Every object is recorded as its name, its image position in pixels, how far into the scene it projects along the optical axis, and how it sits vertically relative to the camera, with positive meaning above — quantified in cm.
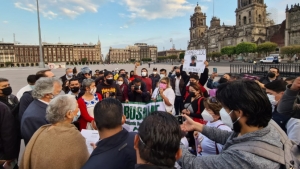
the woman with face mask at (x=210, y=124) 235 -67
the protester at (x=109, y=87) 498 -40
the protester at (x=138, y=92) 558 -59
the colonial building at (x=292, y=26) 4944 +1065
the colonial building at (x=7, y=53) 10300 +986
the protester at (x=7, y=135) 263 -81
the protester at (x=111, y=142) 161 -59
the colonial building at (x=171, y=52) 15050 +1346
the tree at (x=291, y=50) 3560 +343
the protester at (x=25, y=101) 310 -44
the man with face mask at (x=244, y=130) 127 -41
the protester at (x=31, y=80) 431 -17
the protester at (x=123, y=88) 598 -51
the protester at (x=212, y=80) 536 -26
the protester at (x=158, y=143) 121 -43
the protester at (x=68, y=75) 736 -12
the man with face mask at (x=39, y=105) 242 -42
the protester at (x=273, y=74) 525 -12
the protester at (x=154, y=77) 816 -26
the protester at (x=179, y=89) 662 -60
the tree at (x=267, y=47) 4609 +503
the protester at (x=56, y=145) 185 -67
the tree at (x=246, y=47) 5069 +548
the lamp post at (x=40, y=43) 2684 +381
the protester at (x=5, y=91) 327 -29
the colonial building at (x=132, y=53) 14875 +1313
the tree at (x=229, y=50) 5656 +543
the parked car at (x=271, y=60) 3471 +168
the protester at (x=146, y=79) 700 -29
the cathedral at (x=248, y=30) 6108 +1304
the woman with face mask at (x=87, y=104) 360 -58
